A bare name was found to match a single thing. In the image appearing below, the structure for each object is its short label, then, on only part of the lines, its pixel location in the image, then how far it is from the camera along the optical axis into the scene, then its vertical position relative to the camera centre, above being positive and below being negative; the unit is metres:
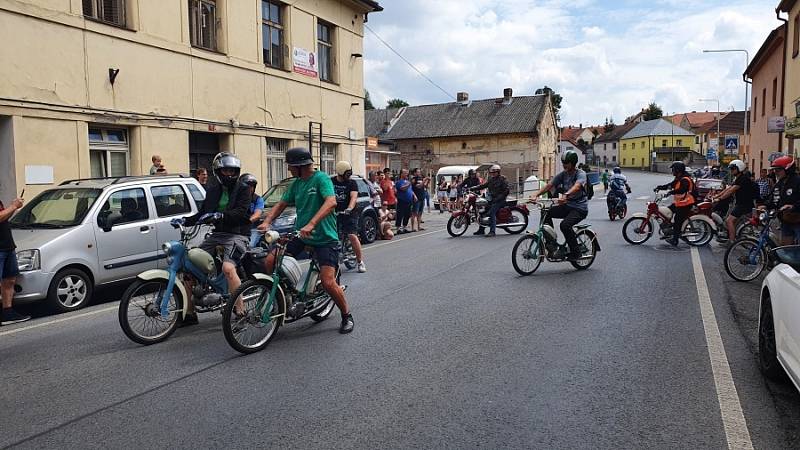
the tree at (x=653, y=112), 129.12 +12.96
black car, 13.75 -0.61
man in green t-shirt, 6.12 -0.30
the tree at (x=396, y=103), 107.90 +12.72
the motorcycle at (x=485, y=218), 16.64 -0.94
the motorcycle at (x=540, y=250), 9.95 -1.05
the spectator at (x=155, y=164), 13.02 +0.37
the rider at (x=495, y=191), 16.30 -0.27
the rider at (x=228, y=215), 6.33 -0.30
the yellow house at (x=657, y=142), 109.25 +6.19
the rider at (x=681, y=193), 12.91 -0.29
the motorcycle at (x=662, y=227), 13.30 -0.98
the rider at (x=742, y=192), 12.46 -0.27
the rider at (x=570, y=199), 9.98 -0.30
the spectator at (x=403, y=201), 18.16 -0.55
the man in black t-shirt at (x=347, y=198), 10.44 -0.26
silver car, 7.87 -0.62
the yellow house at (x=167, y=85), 12.77 +2.39
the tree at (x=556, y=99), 87.09 +10.50
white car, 4.14 -0.95
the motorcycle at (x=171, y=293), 5.97 -1.01
